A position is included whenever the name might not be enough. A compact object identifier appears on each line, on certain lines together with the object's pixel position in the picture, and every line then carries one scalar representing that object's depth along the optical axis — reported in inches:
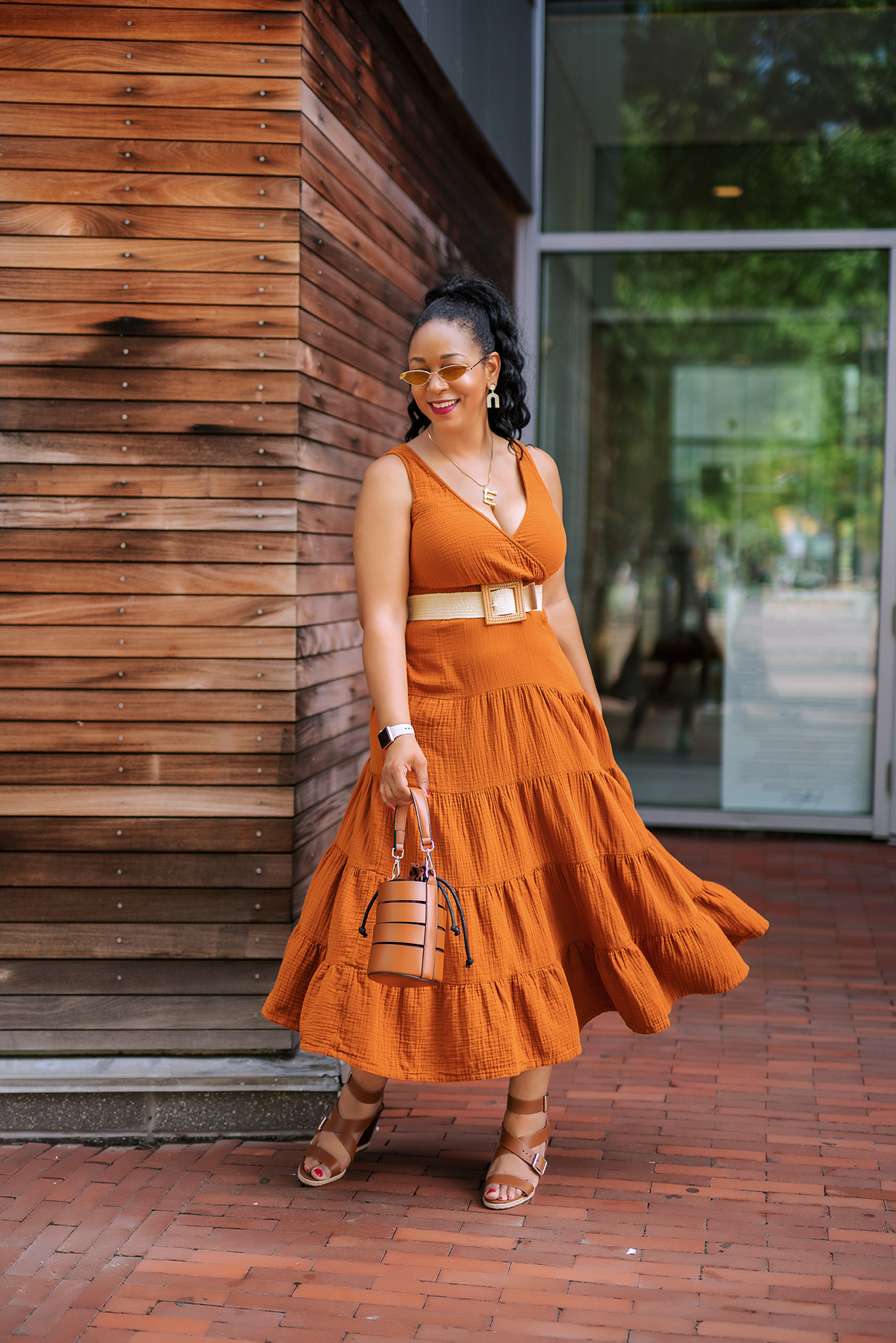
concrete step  122.7
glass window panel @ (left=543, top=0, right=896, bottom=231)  258.1
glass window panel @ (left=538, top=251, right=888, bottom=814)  265.3
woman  103.0
